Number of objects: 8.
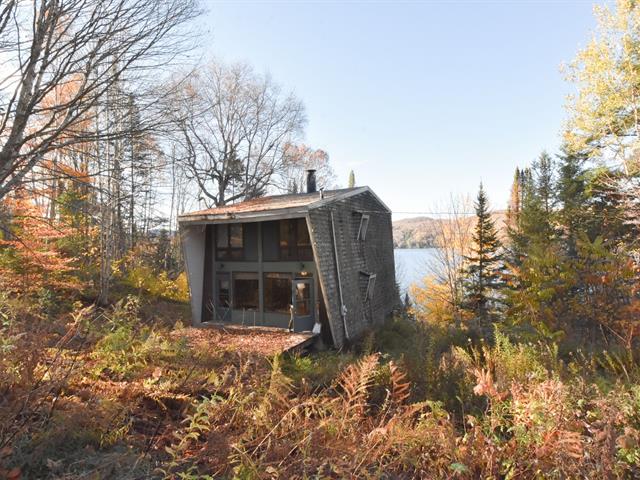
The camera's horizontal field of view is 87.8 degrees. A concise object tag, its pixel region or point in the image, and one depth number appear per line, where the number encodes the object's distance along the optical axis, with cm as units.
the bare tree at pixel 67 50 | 459
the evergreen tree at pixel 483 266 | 2025
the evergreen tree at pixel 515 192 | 4184
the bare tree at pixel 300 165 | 2770
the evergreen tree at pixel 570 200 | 1977
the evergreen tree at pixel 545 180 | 2328
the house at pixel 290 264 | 1062
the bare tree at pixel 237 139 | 2361
